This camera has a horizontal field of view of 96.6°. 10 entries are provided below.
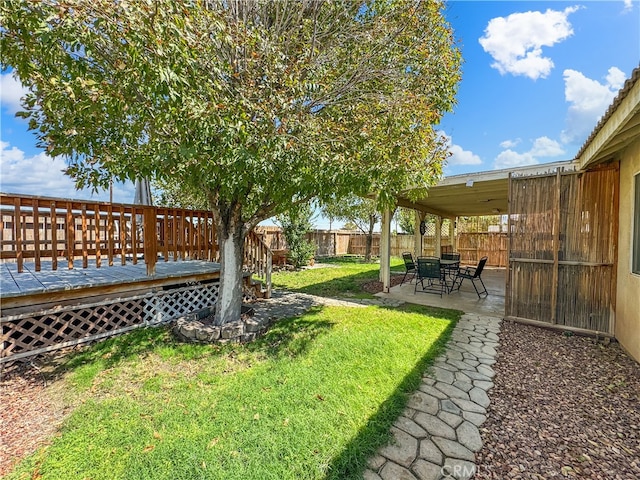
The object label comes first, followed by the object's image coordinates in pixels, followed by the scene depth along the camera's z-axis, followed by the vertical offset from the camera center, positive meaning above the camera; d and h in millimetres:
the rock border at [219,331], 3969 -1423
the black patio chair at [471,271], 7137 -1004
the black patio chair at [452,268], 7750 -909
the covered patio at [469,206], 5406 +1042
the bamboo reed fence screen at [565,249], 4352 -205
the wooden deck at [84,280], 3420 -722
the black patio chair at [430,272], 7002 -949
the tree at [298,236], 11430 -170
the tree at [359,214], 15494 +1104
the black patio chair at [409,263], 8172 -836
